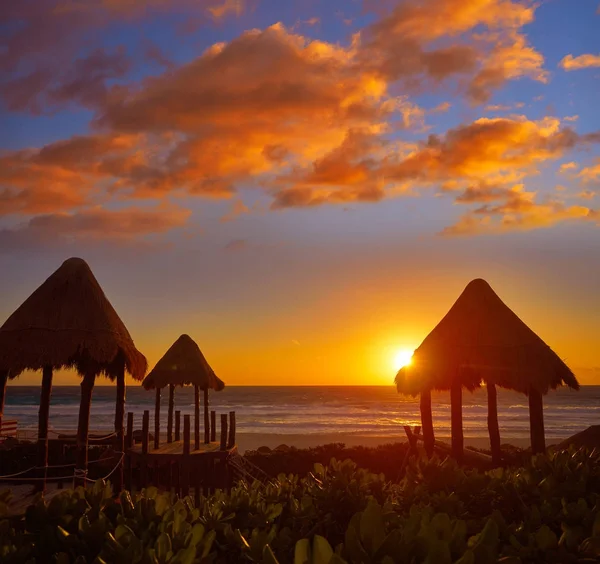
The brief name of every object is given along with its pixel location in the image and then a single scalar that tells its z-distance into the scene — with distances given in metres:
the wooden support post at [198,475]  16.91
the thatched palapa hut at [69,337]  12.56
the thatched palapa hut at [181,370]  21.33
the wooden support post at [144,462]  17.69
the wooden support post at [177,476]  17.86
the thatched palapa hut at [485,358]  13.54
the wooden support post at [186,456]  17.69
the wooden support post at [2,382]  13.58
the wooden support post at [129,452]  17.78
